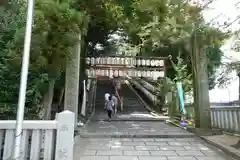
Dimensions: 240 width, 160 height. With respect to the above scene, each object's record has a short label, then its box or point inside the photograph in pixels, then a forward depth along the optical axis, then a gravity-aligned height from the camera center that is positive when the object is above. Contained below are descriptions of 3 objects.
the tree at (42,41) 5.66 +1.62
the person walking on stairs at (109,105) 12.10 -0.12
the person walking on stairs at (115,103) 13.46 -0.01
